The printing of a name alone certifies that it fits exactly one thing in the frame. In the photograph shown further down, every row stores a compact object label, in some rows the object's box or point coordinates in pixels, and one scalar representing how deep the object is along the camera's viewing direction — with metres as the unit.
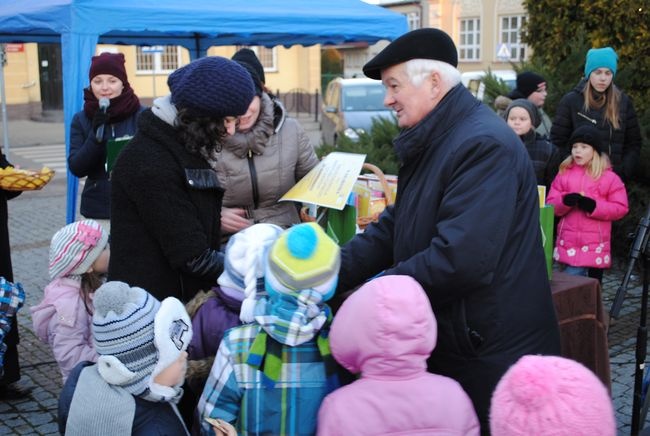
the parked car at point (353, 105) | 13.38
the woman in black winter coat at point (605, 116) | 5.97
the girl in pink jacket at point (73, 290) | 3.22
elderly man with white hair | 2.15
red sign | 19.73
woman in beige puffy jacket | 3.59
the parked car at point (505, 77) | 13.30
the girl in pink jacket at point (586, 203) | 5.04
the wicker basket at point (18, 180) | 3.95
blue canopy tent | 5.68
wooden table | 3.01
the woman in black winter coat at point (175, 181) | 2.59
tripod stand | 3.32
